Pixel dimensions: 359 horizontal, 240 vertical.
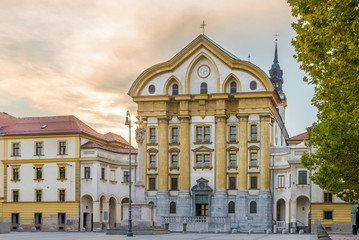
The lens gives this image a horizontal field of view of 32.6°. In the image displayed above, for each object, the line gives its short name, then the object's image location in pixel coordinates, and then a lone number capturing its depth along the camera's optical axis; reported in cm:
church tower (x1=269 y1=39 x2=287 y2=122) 12431
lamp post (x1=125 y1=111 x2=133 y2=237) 4694
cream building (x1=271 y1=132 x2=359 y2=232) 6412
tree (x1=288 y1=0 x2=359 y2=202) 1870
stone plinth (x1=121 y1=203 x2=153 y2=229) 5409
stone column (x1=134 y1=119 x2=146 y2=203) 5412
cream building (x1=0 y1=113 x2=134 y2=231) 7369
